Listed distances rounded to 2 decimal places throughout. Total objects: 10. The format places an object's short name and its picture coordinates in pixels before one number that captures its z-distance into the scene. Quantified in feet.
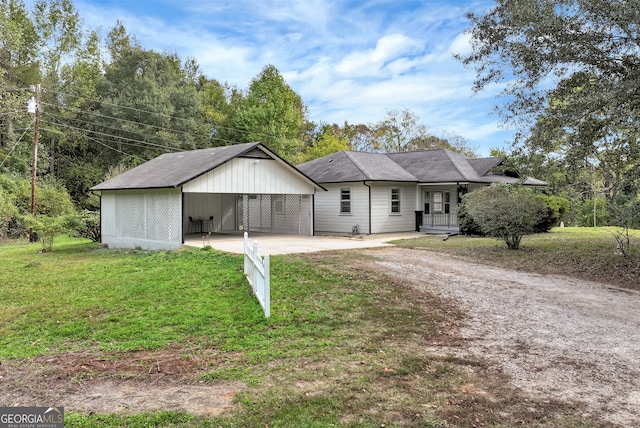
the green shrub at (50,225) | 57.11
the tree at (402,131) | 148.77
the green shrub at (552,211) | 64.03
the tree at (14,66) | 88.17
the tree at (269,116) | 123.24
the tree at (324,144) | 134.62
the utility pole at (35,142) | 69.06
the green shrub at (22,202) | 78.33
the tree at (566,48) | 28.71
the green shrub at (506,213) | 44.32
